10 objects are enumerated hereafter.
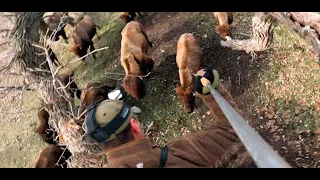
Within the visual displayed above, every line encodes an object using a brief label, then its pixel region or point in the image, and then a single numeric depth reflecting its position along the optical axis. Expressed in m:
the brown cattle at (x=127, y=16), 9.32
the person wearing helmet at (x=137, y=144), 2.28
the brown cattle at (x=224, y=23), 7.19
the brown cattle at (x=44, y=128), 6.96
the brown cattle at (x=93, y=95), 6.90
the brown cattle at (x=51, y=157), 5.73
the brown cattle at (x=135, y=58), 6.99
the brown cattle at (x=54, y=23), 9.69
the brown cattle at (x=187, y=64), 6.36
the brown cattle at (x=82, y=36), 9.01
